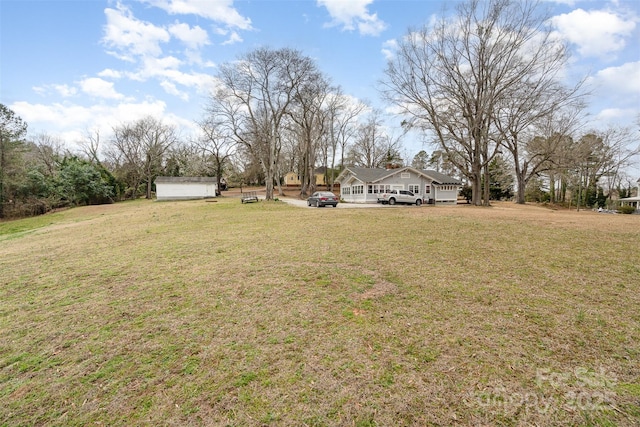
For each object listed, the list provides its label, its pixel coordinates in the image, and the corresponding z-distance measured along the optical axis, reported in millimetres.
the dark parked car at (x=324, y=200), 23297
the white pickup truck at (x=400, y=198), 27250
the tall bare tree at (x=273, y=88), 27641
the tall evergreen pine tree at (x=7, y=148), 26578
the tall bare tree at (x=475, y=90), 23188
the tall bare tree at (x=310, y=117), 30648
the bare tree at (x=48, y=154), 39469
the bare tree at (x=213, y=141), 40059
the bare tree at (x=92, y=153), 47438
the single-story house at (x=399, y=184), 32281
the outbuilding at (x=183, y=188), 36688
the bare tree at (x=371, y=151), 50688
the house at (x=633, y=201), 40094
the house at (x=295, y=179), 62928
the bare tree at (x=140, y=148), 44250
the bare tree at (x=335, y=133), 43219
